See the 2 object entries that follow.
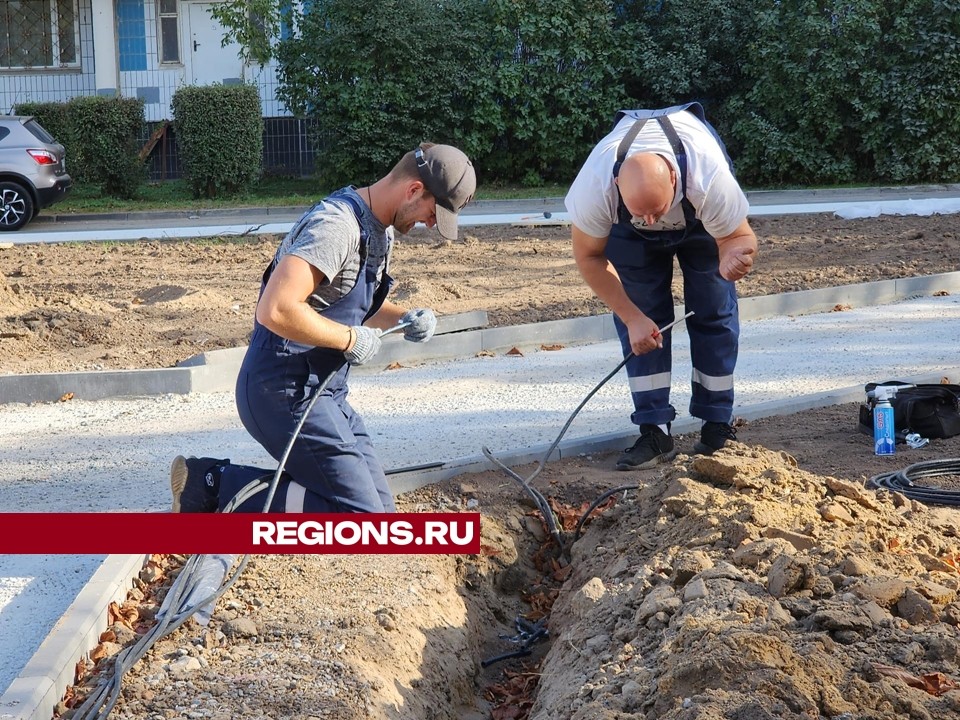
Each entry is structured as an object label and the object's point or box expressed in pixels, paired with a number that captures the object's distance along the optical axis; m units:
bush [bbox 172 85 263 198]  20.62
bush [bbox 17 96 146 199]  20.98
